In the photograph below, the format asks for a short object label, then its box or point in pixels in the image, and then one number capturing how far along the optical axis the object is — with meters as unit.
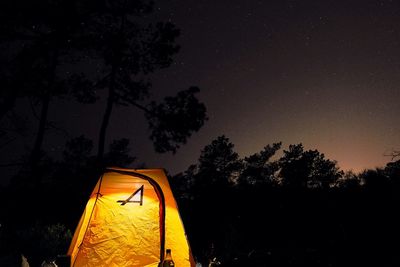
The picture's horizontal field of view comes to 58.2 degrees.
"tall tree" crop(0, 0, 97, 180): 10.10
